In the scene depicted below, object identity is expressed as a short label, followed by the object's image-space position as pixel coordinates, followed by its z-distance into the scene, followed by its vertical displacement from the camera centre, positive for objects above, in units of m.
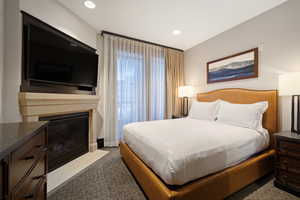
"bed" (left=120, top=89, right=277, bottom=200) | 1.13 -0.71
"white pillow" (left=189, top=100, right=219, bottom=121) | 2.67 -0.25
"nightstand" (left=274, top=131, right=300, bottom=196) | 1.53 -0.77
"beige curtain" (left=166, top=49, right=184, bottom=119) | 3.83 +0.62
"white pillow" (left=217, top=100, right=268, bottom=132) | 1.98 -0.25
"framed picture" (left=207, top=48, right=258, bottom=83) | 2.48 +0.70
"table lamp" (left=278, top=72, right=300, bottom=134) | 1.68 +0.18
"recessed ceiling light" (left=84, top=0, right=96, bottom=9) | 2.08 +1.55
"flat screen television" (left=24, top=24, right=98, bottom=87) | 1.71 +0.61
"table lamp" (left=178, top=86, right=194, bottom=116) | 3.56 +0.22
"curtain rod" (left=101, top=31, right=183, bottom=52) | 2.99 +1.53
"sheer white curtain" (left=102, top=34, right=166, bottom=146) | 3.11 +0.38
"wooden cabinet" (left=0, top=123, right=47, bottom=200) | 0.58 -0.41
